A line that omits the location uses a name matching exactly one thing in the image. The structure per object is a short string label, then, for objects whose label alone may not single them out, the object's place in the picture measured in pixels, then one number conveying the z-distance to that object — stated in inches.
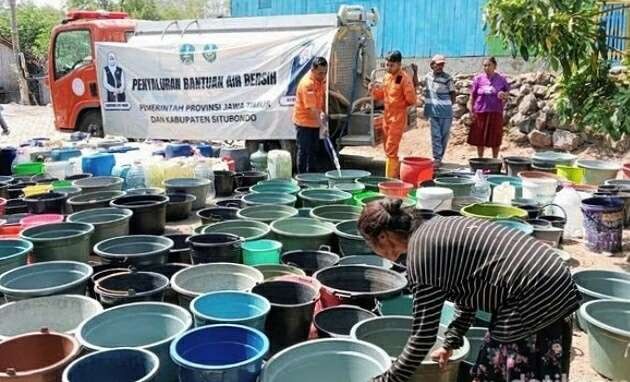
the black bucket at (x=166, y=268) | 152.2
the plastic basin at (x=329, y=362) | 99.9
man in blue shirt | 291.6
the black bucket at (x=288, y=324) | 123.5
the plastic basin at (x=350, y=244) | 167.3
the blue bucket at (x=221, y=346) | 103.8
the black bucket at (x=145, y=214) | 202.1
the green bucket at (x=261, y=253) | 160.9
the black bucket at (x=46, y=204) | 210.4
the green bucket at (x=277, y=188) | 228.1
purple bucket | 194.1
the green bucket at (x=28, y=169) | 275.6
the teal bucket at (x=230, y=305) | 122.3
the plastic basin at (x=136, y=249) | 152.4
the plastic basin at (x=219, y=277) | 141.7
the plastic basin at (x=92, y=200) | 207.8
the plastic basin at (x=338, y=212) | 199.5
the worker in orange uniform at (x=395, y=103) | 266.1
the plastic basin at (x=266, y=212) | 200.7
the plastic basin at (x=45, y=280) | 129.6
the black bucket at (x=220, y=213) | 205.5
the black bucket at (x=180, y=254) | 169.9
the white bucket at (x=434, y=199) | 201.6
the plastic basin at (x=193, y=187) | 241.0
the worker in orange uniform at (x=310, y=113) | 271.1
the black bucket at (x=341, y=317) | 124.3
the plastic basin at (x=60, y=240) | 159.5
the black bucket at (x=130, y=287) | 127.6
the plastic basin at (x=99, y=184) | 234.4
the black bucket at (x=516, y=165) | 266.1
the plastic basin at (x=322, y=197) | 211.3
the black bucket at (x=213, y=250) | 158.2
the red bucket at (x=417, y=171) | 246.2
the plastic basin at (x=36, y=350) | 106.2
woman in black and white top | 77.4
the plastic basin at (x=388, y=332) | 113.0
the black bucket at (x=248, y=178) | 270.5
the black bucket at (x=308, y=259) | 161.5
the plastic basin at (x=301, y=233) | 172.9
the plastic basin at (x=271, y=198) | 218.5
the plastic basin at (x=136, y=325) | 114.8
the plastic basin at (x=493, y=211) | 190.8
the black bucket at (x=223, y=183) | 268.7
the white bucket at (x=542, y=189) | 222.0
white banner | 310.3
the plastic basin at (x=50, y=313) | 122.6
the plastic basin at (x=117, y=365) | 97.9
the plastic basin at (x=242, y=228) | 181.5
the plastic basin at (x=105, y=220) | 182.9
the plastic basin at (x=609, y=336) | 118.3
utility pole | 753.0
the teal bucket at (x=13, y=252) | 146.3
